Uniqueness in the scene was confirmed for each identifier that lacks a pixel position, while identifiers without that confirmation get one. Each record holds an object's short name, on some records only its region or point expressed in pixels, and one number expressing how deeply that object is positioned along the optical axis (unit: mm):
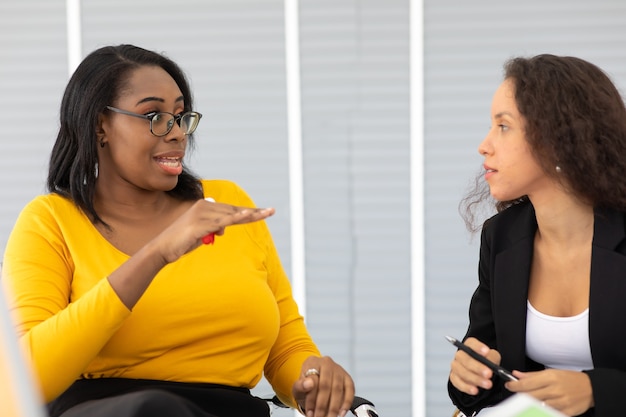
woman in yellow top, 2529
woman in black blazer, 2594
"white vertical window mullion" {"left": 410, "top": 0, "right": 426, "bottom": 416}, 3942
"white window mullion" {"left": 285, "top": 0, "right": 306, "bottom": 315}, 3960
